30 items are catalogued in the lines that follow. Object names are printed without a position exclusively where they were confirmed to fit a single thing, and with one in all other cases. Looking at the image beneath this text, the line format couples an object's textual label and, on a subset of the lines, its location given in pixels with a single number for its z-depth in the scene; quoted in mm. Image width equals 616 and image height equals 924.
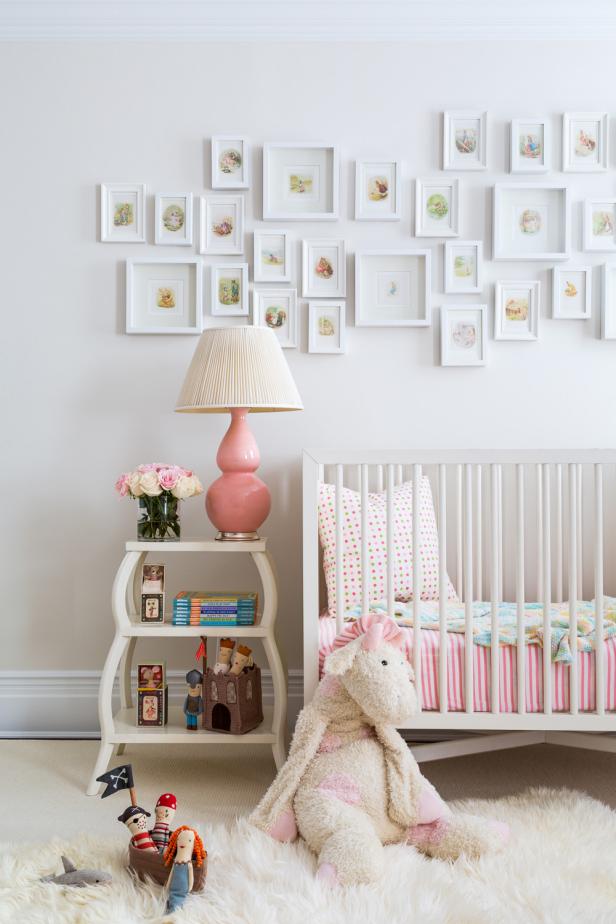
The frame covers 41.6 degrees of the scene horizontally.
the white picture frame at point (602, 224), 2492
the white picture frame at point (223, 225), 2506
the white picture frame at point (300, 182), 2488
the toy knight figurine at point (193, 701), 2105
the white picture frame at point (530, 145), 2486
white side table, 2064
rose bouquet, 2129
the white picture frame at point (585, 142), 2488
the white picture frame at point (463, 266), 2490
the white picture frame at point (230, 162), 2494
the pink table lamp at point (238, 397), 2074
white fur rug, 1361
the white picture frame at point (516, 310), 2486
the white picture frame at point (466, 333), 2490
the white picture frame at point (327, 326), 2492
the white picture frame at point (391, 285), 2502
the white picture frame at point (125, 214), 2506
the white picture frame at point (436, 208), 2490
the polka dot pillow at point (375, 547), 2197
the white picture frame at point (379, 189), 2490
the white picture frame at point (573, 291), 2482
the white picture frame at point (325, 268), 2496
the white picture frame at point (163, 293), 2506
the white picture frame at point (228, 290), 2500
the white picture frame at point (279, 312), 2496
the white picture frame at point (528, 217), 2498
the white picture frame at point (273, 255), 2496
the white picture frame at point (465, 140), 2488
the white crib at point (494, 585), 1843
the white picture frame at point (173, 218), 2494
